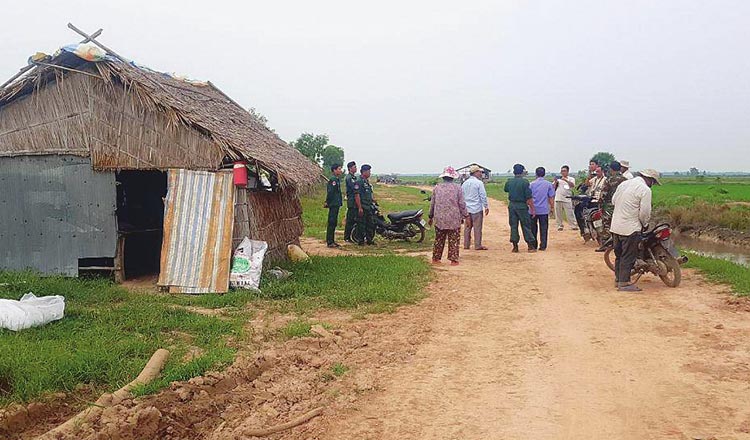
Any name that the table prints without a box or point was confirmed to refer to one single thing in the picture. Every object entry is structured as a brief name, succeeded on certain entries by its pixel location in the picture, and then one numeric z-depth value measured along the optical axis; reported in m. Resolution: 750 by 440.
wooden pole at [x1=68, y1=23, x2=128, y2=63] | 9.49
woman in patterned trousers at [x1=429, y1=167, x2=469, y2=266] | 10.95
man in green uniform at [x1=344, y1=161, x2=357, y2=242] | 13.82
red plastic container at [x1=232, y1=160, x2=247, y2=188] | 8.85
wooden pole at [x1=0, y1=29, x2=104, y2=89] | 9.05
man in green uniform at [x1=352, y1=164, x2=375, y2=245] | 13.87
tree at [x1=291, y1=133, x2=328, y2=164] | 60.97
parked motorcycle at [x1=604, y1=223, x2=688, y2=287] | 8.59
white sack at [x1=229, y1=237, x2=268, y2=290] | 8.68
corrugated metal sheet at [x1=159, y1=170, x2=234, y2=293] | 8.73
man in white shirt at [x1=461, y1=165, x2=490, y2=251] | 12.87
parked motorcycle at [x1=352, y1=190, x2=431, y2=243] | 14.69
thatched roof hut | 8.91
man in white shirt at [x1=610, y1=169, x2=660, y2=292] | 8.36
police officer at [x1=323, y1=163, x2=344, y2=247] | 13.94
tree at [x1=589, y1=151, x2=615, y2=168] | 61.54
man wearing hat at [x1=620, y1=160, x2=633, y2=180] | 11.23
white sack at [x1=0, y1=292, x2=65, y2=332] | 6.19
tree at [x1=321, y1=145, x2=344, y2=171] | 66.44
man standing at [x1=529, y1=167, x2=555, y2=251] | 13.00
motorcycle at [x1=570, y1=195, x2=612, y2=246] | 12.18
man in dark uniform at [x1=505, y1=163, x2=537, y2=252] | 12.57
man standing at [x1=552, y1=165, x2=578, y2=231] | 15.95
